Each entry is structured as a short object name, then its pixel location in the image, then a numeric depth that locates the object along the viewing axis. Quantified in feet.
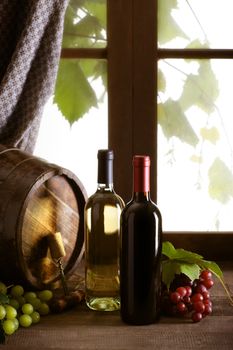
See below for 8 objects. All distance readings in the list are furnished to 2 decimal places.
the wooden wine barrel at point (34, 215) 6.26
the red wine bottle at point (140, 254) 6.13
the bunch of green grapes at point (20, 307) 6.04
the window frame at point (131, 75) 7.51
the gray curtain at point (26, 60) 7.00
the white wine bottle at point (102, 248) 6.50
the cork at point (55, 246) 6.45
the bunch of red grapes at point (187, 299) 6.31
